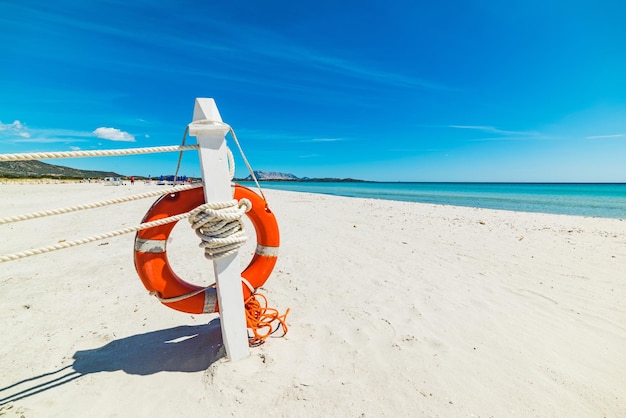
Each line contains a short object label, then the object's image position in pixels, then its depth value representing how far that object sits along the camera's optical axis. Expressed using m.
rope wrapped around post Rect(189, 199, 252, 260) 1.61
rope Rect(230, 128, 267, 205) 1.78
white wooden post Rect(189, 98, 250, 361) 1.61
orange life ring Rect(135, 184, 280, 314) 1.72
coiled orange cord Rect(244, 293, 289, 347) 2.00
